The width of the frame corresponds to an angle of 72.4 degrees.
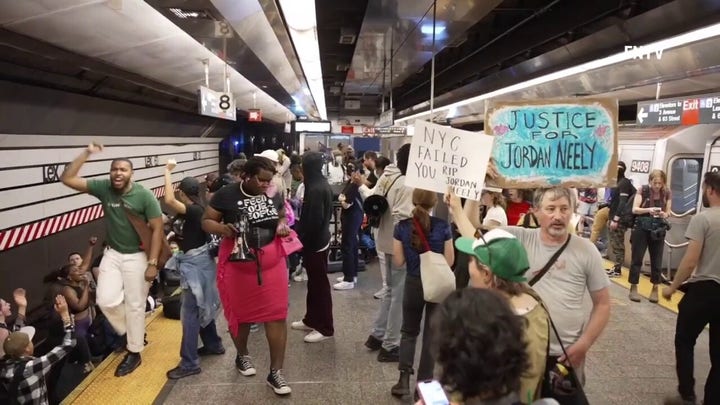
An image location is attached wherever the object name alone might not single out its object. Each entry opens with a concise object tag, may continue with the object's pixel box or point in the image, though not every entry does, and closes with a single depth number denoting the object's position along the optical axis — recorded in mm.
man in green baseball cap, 1923
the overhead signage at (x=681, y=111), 6023
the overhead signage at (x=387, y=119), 13023
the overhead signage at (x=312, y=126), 14086
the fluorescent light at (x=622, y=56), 4289
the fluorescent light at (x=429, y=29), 5789
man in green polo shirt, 3865
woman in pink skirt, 3545
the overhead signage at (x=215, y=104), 7125
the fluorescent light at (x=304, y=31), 4961
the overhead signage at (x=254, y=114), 14019
